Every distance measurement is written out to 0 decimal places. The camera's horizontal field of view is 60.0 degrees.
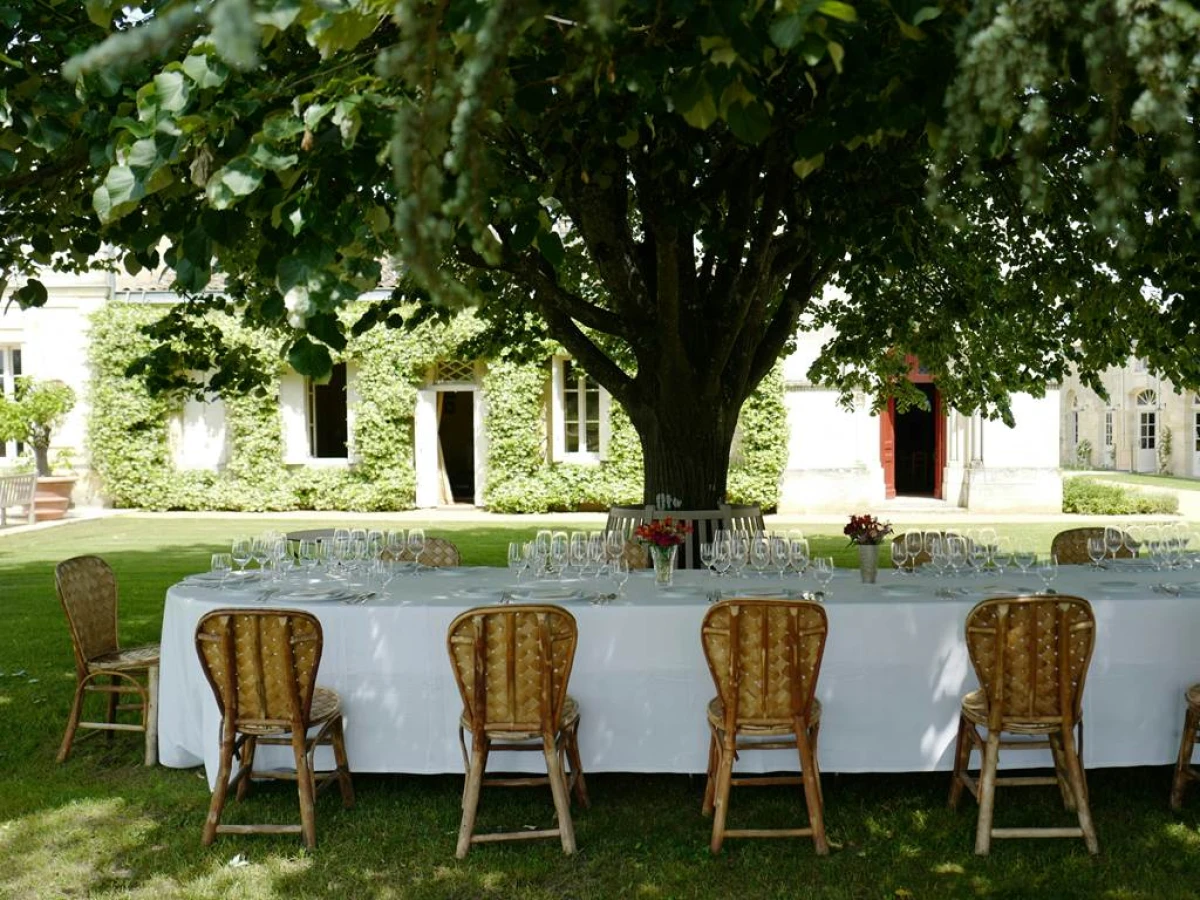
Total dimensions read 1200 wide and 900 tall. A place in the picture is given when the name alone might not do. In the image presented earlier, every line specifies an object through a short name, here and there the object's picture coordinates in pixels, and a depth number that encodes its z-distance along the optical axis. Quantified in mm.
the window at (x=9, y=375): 20844
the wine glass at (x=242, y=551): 5953
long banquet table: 4703
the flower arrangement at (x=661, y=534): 5488
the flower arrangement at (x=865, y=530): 5523
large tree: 1849
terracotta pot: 18672
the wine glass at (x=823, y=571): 5348
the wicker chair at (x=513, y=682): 4199
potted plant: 18531
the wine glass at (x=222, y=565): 5828
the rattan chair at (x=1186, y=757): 4539
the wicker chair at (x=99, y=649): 5461
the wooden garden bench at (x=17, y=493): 17172
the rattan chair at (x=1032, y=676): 4160
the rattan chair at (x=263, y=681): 4332
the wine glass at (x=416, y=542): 6525
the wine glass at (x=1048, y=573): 5426
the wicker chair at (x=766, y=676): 4180
